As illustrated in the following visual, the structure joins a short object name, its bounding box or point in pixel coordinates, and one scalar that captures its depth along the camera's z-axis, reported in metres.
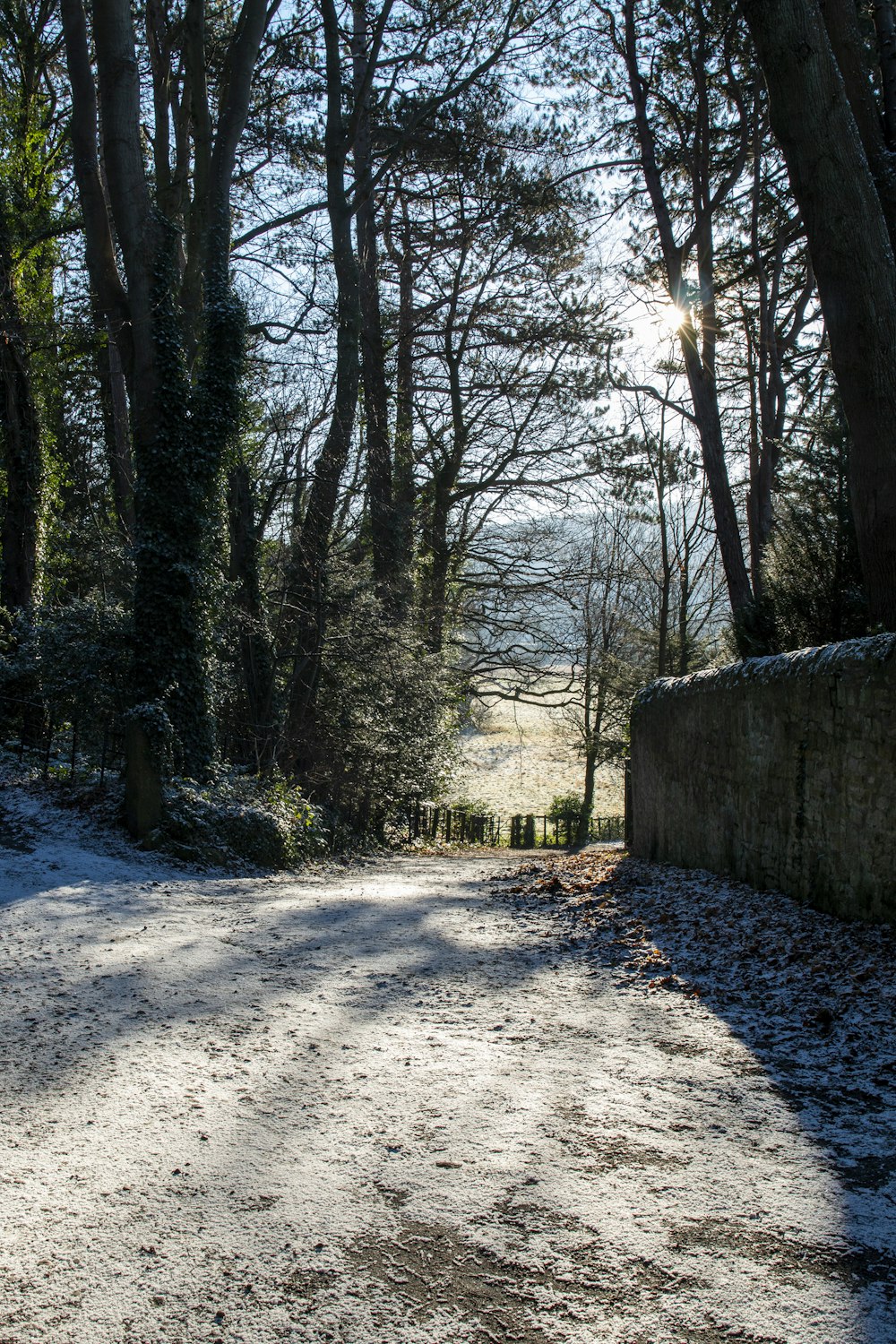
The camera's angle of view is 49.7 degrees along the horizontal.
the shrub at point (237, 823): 9.96
